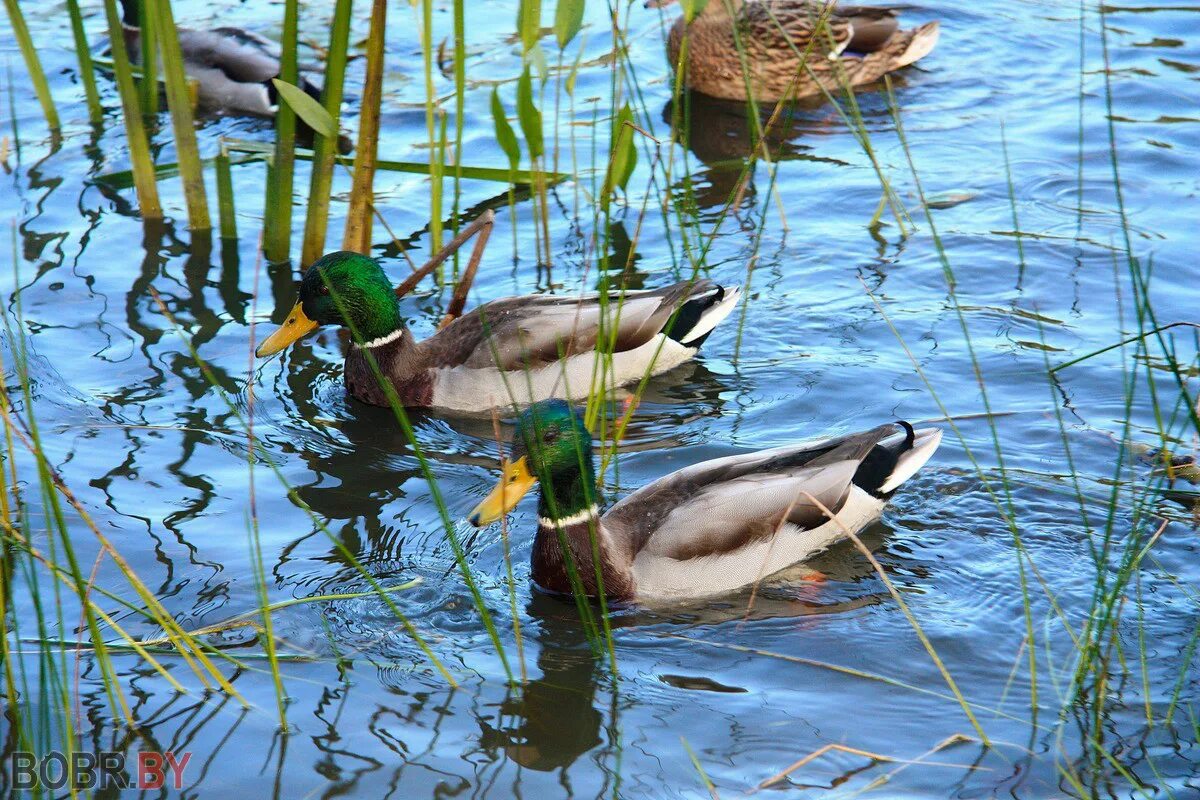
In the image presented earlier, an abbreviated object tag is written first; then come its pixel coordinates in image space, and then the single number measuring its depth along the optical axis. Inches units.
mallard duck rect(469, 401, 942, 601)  384.2
